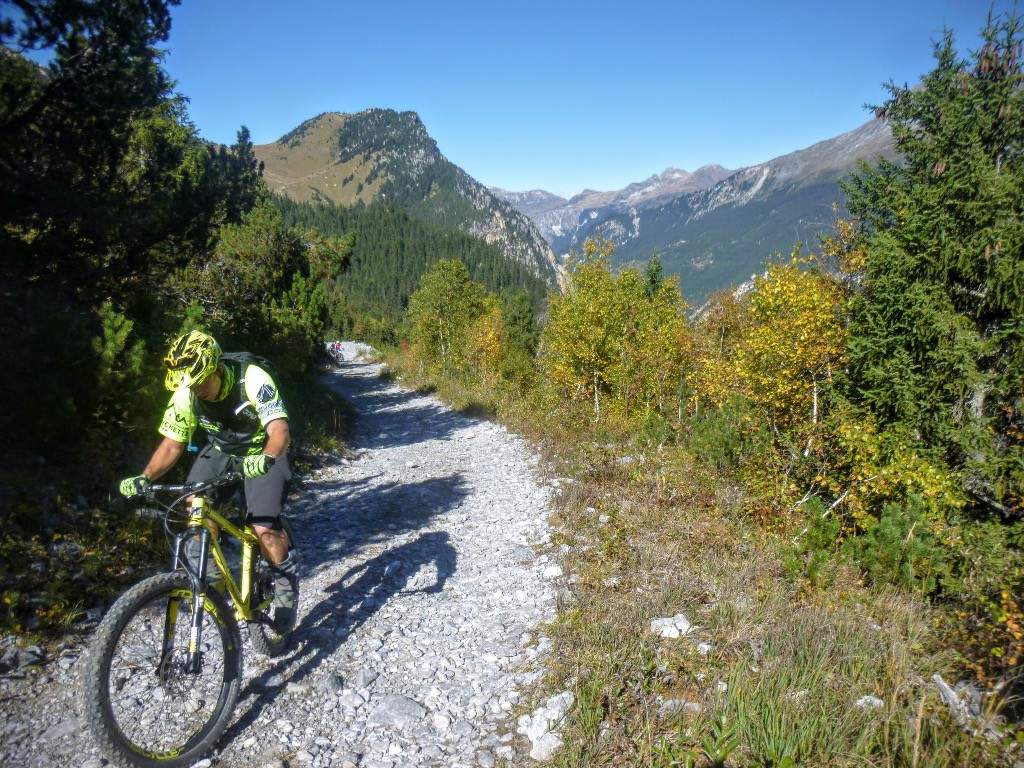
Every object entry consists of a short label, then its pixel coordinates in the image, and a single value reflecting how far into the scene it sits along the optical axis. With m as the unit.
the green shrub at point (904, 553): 6.13
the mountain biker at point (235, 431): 3.71
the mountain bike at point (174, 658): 3.09
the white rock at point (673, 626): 4.72
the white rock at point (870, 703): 3.48
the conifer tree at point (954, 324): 8.66
